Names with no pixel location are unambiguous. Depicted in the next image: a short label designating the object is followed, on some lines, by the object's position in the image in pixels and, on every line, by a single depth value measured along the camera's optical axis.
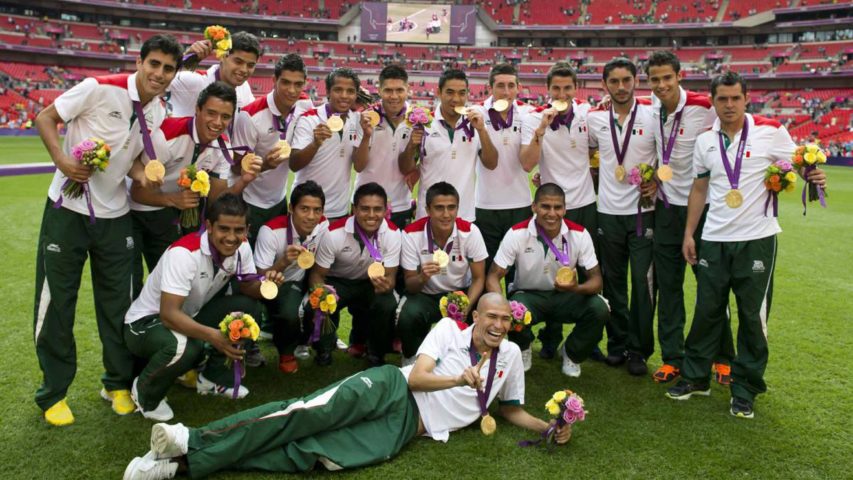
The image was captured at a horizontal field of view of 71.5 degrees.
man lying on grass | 3.50
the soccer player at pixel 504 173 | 6.05
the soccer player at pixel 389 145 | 5.79
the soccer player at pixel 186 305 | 4.28
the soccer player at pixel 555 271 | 5.37
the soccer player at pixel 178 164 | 4.63
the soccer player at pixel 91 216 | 4.25
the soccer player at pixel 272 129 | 5.59
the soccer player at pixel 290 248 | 5.30
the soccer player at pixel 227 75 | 5.46
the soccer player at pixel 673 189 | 5.30
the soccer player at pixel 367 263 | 5.43
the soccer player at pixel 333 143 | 5.65
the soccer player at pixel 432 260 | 5.35
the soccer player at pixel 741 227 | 4.67
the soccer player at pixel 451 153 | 5.89
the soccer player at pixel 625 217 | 5.55
